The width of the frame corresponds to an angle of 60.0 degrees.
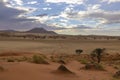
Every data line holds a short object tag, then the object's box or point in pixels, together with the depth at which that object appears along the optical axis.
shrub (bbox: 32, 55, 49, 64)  8.58
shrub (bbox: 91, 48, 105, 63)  12.50
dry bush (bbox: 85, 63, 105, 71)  8.39
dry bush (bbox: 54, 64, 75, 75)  7.04
